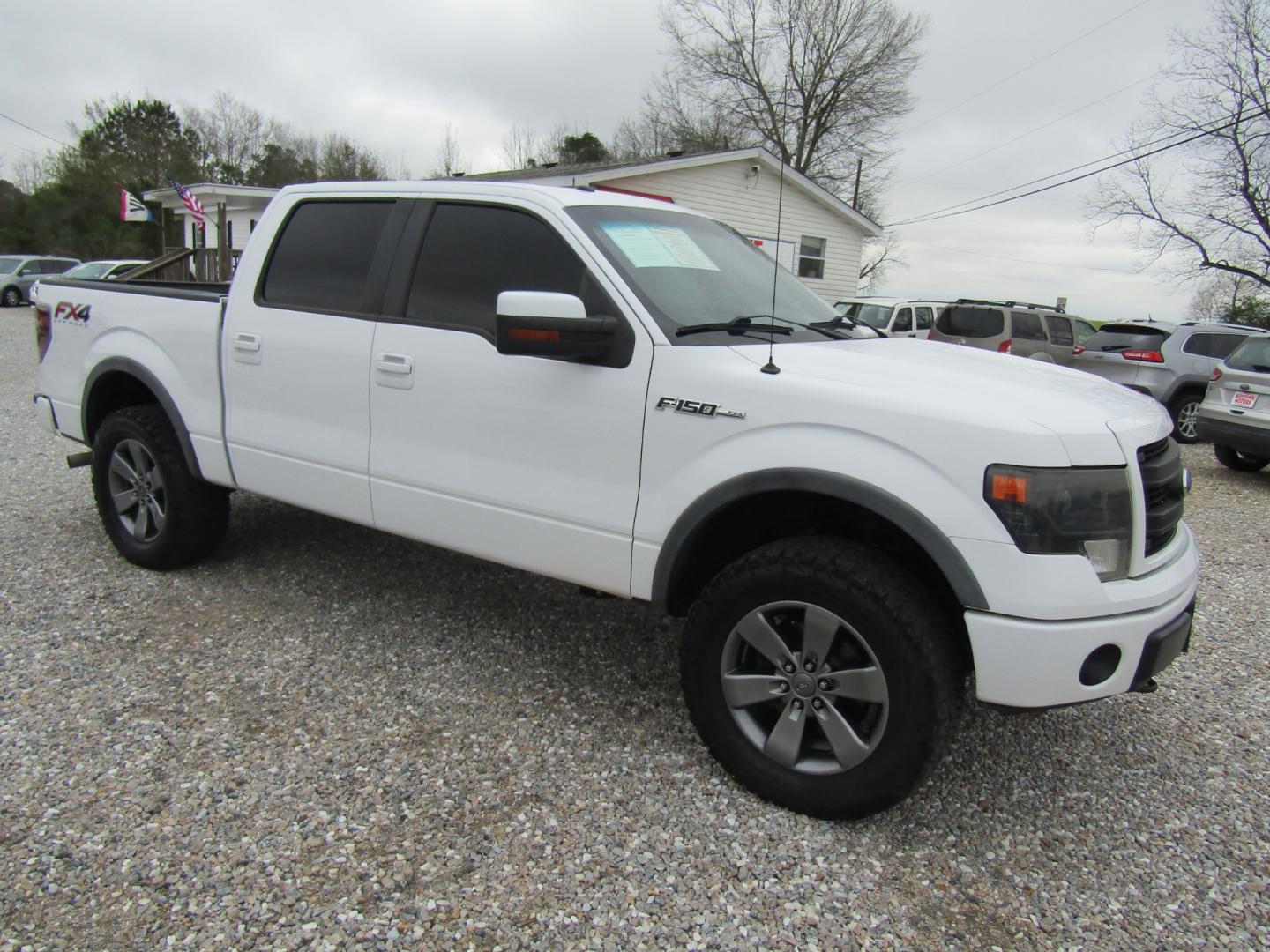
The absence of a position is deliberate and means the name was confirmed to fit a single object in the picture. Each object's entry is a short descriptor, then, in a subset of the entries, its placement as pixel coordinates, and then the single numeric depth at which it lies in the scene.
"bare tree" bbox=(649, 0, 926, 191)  30.30
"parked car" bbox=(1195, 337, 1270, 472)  8.16
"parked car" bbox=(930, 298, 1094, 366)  14.03
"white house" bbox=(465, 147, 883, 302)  17.45
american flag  16.00
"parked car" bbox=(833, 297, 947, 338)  16.16
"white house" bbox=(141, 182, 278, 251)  25.31
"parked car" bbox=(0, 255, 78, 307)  26.59
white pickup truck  2.29
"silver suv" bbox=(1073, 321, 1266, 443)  10.71
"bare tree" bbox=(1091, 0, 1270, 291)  23.75
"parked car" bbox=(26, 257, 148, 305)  22.06
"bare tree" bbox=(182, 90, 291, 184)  50.19
